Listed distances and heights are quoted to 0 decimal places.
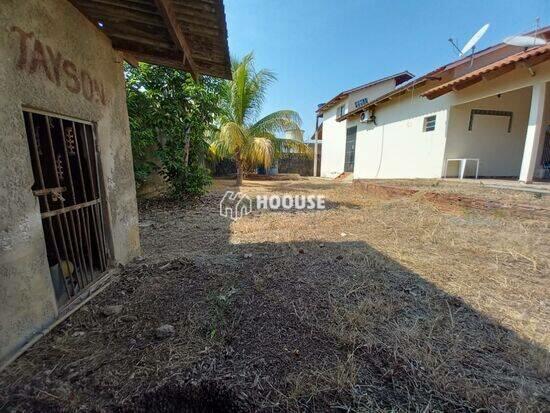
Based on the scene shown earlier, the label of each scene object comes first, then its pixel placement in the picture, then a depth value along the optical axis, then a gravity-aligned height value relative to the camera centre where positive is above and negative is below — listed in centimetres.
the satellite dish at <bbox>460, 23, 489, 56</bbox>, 781 +357
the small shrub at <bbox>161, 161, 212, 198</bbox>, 676 -48
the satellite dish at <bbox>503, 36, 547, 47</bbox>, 649 +280
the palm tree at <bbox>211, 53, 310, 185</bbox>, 1036 +149
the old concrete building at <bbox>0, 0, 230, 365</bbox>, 169 +26
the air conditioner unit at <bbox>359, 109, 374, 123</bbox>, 1272 +202
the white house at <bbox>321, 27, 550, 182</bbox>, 627 +124
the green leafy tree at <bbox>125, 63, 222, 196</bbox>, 604 +89
